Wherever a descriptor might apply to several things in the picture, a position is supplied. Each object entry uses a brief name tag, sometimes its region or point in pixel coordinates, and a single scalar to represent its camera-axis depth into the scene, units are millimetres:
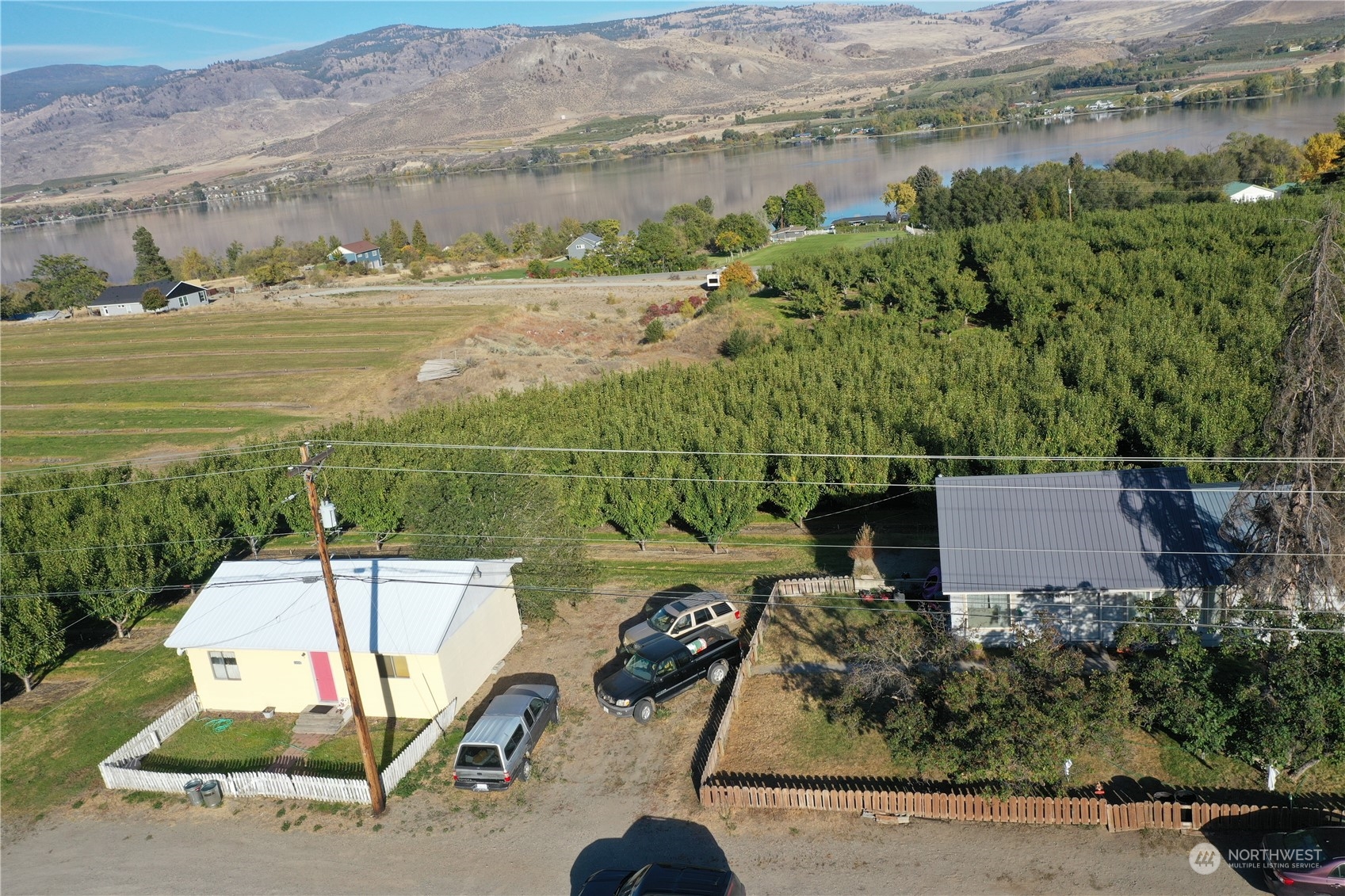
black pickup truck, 22859
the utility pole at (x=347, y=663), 18188
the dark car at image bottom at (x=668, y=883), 15727
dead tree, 18109
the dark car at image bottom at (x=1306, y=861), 14969
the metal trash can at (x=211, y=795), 20922
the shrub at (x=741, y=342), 61469
